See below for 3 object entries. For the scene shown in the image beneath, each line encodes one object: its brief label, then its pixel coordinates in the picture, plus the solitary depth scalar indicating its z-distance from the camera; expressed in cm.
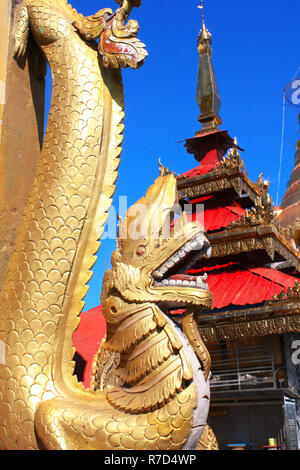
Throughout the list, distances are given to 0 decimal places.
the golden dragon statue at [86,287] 256
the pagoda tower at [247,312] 1166
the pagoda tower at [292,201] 2217
